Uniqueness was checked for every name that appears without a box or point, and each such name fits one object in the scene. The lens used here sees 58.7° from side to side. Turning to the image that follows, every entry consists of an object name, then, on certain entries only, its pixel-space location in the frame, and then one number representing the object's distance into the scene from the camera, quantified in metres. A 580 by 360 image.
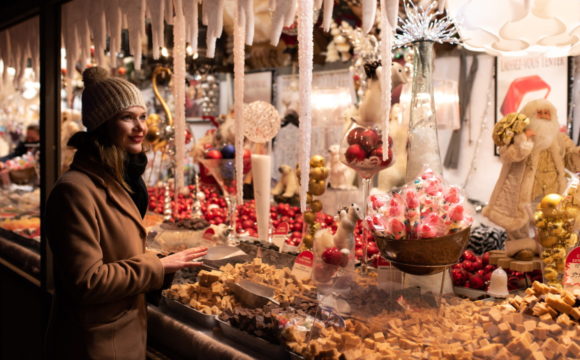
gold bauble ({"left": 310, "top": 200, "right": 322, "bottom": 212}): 2.11
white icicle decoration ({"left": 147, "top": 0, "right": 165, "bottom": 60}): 1.72
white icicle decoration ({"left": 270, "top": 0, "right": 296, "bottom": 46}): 1.28
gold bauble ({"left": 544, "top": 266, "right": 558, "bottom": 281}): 1.59
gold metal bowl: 1.29
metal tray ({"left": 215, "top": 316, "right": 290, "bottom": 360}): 1.39
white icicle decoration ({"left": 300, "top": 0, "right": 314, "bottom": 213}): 1.22
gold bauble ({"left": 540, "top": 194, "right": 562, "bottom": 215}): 1.53
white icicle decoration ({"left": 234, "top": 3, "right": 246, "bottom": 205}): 1.55
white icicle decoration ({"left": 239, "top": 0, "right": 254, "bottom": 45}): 1.36
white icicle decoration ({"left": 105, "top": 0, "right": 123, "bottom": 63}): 1.96
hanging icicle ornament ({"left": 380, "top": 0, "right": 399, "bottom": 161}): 1.25
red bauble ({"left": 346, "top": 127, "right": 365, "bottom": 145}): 1.79
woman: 1.37
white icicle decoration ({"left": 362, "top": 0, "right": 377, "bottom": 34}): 1.20
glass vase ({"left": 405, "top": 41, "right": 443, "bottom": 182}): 1.80
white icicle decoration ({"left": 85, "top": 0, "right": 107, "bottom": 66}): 2.07
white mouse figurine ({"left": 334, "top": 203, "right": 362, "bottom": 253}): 1.64
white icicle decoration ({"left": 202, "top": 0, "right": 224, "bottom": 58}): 1.47
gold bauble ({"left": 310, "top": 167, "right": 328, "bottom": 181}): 2.07
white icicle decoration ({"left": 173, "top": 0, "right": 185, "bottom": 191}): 1.71
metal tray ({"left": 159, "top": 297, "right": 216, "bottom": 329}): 1.67
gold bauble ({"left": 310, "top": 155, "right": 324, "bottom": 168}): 2.09
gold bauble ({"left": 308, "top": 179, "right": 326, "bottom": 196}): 2.08
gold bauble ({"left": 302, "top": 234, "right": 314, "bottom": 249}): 2.08
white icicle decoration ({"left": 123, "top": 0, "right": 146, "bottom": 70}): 1.83
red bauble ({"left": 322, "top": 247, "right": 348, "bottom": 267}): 1.57
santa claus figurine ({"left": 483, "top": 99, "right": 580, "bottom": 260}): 1.83
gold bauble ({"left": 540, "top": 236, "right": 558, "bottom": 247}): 1.57
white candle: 2.27
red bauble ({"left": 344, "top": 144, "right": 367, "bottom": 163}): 1.78
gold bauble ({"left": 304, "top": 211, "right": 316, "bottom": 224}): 2.08
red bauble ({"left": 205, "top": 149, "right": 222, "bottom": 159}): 2.59
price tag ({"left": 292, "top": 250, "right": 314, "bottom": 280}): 1.64
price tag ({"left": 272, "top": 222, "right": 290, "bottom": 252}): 2.29
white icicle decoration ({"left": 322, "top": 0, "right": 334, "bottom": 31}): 1.31
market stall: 1.26
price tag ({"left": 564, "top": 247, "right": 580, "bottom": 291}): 1.46
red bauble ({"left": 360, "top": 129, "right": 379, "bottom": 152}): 1.77
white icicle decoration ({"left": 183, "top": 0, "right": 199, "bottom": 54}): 1.62
